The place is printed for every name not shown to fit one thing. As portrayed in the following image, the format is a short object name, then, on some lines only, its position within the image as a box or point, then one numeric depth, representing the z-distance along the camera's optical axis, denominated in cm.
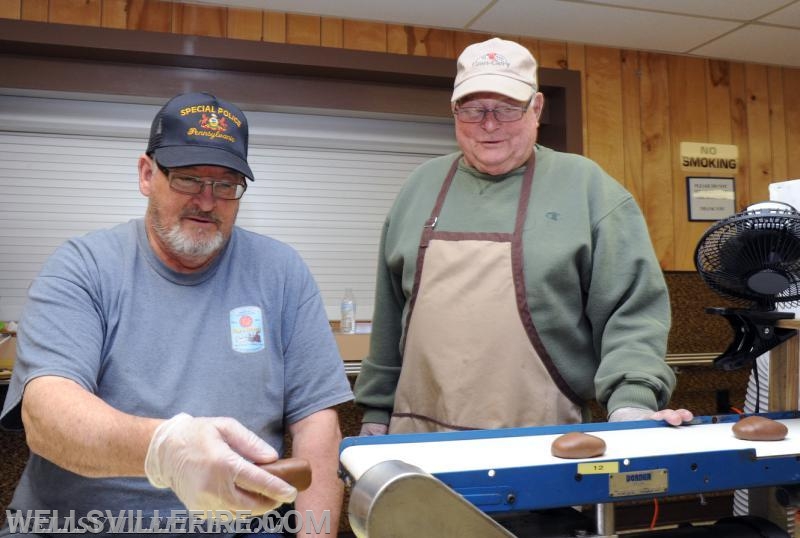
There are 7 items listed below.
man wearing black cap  126
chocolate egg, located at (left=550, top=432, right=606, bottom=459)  101
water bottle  363
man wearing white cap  162
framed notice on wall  402
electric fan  136
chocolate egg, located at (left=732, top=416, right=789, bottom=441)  116
